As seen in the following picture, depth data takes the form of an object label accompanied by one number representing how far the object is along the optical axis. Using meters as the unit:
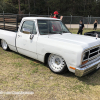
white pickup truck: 3.10
